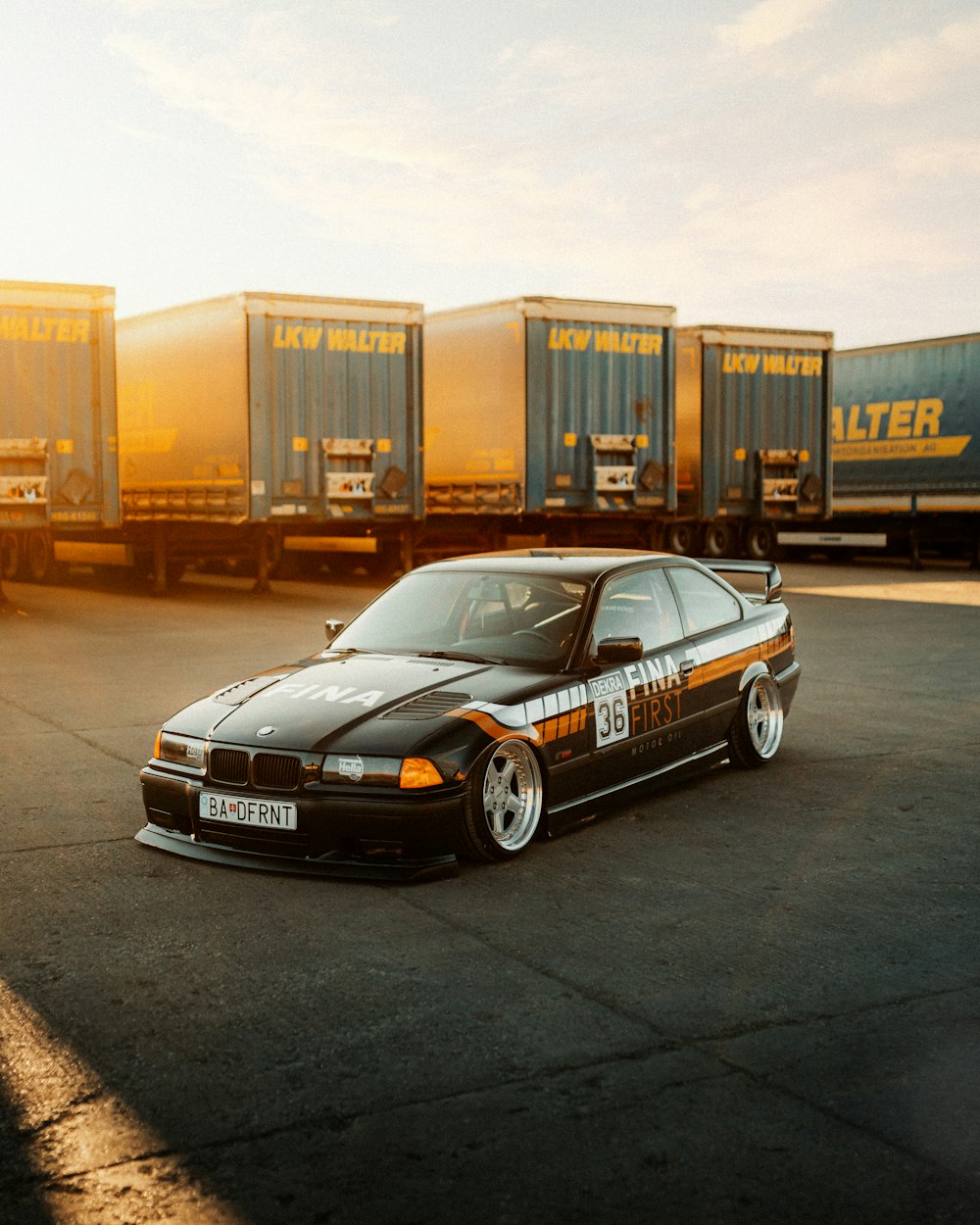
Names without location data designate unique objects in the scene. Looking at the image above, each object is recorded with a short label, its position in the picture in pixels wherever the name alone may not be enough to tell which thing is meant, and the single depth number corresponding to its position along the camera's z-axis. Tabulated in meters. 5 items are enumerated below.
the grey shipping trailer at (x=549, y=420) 20.17
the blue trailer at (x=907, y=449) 26.88
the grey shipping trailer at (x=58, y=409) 17.41
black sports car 5.40
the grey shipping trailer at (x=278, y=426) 18.89
